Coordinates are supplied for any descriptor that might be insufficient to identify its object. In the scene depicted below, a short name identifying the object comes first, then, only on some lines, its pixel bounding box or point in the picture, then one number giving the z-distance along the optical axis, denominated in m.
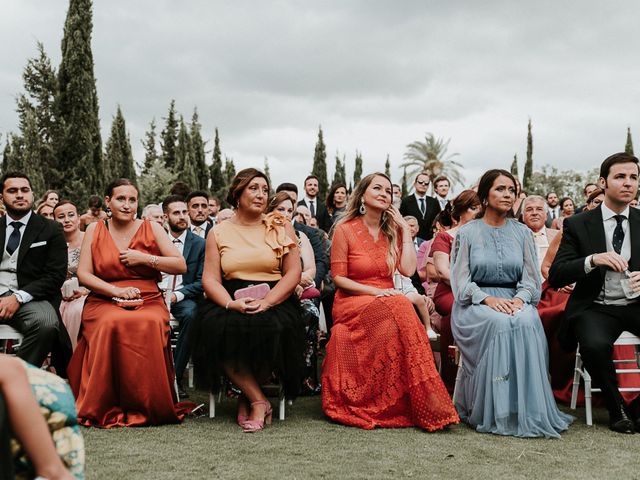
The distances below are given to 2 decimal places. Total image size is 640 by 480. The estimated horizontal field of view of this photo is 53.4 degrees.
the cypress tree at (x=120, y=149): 28.84
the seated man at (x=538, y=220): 6.99
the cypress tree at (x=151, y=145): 39.19
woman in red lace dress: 4.83
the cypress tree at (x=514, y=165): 50.18
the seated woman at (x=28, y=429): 2.50
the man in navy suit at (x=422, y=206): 10.38
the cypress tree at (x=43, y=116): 20.09
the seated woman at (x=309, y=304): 6.16
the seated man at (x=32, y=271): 5.20
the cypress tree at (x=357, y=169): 51.69
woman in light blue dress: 4.68
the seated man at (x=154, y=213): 8.09
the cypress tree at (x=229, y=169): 38.44
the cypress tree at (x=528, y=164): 47.47
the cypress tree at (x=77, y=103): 20.19
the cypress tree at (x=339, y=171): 48.97
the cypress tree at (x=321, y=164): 43.25
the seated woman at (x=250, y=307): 4.93
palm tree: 59.56
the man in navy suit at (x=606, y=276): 4.76
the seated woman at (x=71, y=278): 6.40
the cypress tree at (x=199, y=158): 34.19
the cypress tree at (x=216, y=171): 37.50
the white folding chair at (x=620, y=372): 4.89
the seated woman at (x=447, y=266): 6.23
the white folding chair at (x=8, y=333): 5.14
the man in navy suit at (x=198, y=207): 7.61
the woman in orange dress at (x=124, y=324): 4.93
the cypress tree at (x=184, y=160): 30.98
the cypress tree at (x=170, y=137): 37.28
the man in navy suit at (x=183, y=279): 6.24
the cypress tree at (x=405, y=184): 57.44
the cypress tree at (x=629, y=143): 41.38
